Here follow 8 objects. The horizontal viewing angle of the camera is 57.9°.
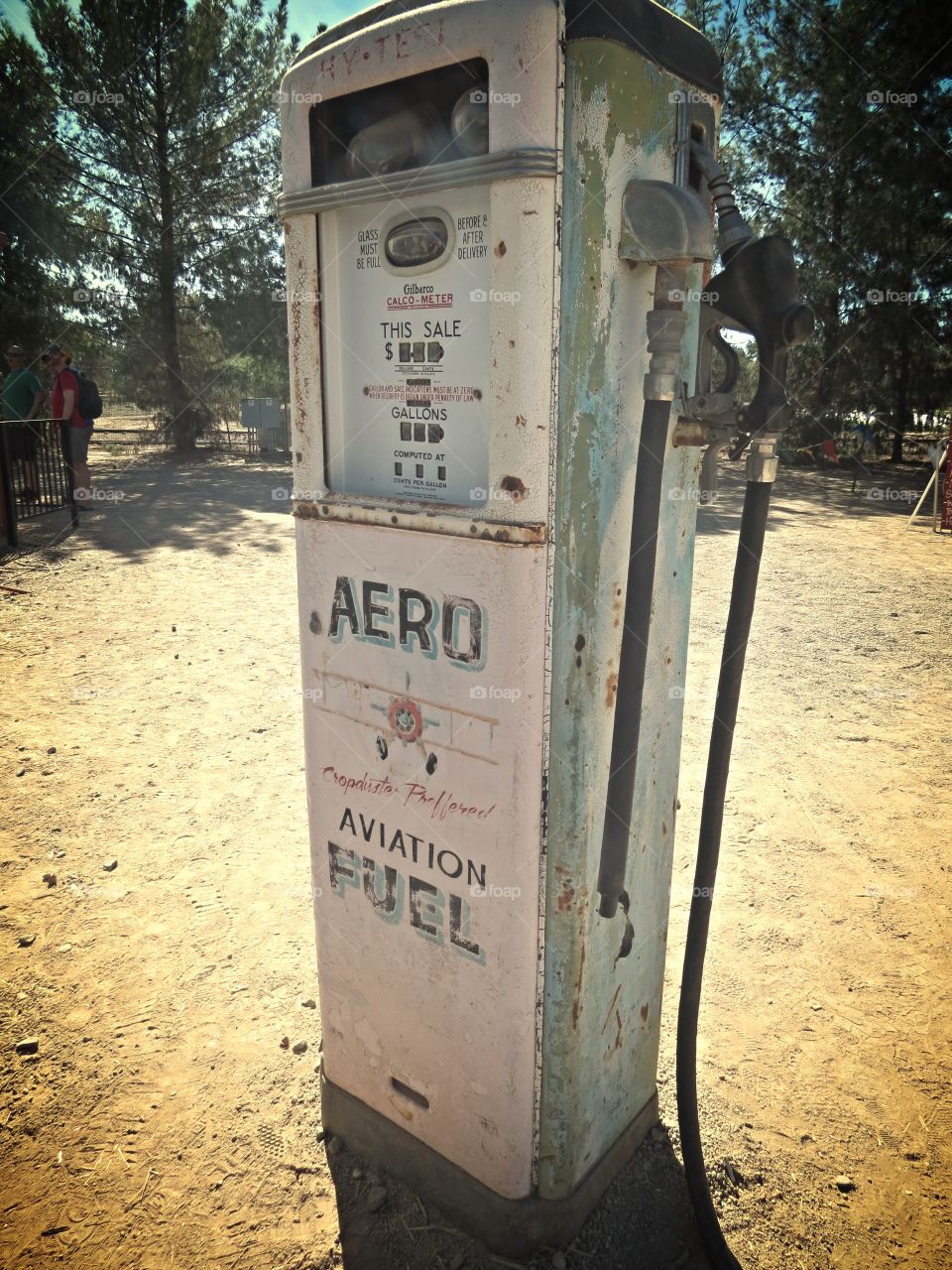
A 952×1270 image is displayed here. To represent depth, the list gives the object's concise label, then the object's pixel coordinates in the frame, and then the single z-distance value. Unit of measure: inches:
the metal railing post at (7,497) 317.7
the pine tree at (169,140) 604.4
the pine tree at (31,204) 594.9
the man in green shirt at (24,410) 367.9
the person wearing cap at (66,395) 382.0
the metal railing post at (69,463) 373.9
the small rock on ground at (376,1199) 80.6
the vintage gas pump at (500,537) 57.4
